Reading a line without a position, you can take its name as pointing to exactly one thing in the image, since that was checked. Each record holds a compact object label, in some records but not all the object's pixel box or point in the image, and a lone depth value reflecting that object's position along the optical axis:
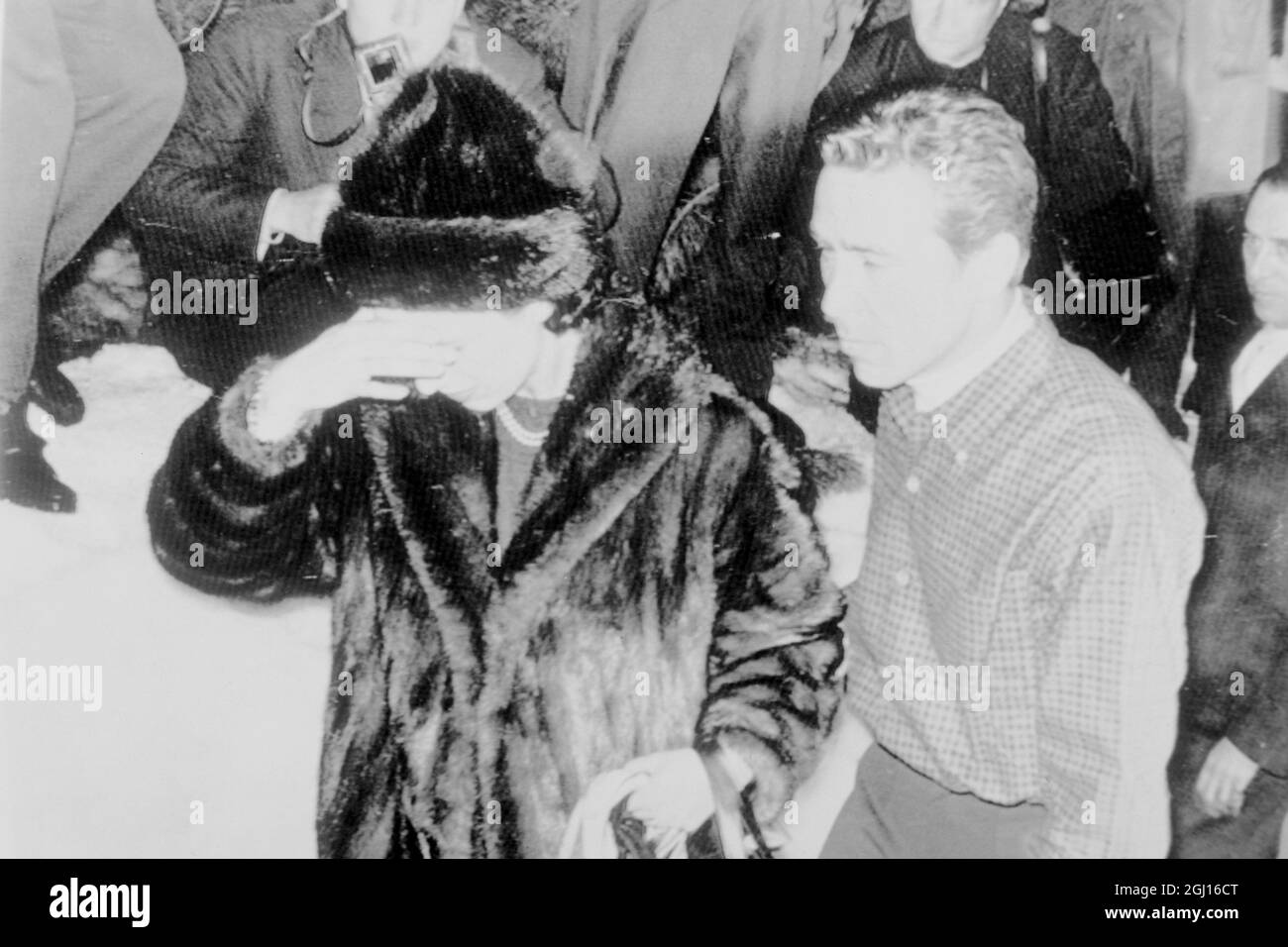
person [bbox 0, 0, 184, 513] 2.30
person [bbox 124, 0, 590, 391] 2.28
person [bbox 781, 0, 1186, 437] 2.27
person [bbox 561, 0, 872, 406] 2.29
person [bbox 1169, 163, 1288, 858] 2.28
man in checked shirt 2.10
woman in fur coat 2.24
